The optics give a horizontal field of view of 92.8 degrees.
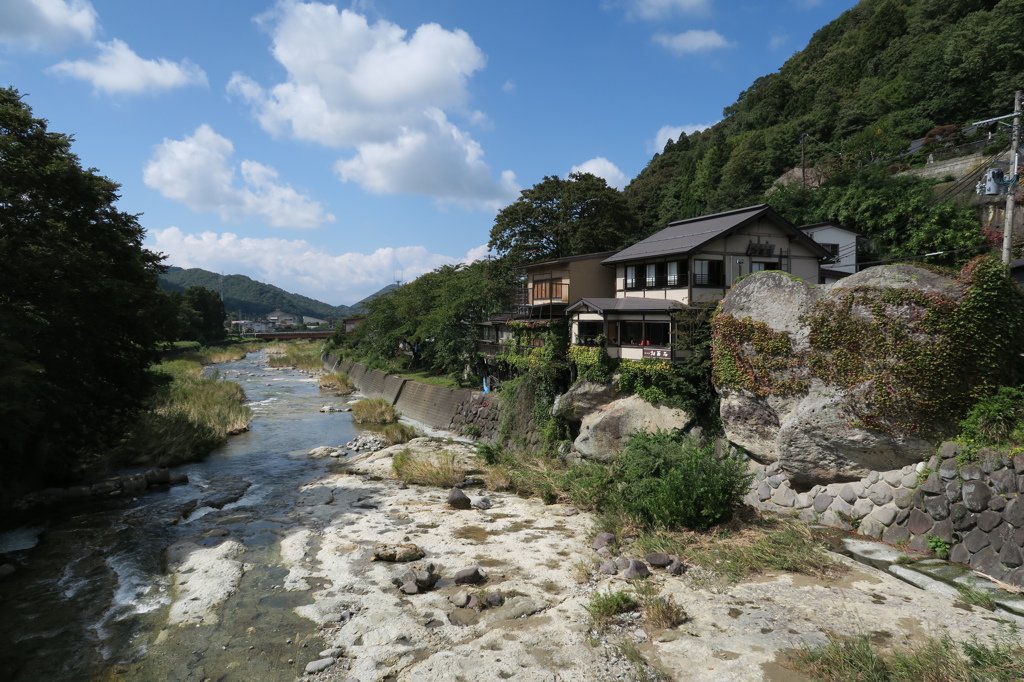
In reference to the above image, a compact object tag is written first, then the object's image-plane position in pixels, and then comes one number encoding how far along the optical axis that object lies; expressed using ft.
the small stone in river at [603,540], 40.34
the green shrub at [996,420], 36.14
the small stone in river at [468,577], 35.06
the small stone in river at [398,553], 39.52
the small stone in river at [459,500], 53.26
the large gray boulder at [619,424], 62.59
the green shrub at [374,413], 110.32
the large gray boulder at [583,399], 71.20
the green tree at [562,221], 122.01
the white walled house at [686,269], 69.00
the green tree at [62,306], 44.19
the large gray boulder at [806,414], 42.22
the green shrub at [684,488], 40.73
